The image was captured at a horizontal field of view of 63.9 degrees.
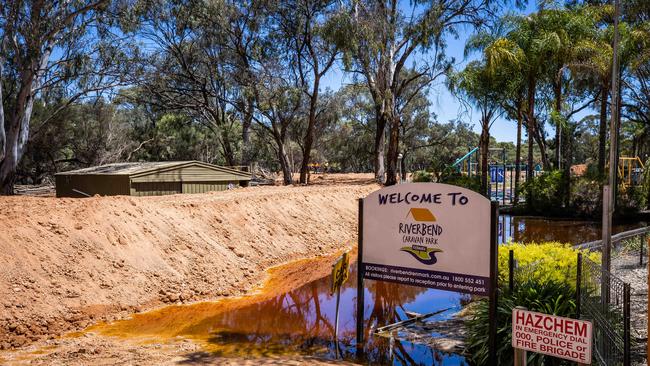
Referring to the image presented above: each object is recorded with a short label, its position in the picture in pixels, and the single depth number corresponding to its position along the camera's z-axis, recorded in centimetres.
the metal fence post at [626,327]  506
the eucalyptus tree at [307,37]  3569
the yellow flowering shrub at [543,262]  923
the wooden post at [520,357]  503
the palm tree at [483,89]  3319
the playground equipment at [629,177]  2854
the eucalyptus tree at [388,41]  3356
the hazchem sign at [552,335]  451
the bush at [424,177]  3438
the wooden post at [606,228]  845
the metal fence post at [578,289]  646
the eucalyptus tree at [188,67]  3578
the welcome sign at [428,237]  764
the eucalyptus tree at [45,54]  2398
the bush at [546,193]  3009
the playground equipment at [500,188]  3503
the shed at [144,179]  2277
